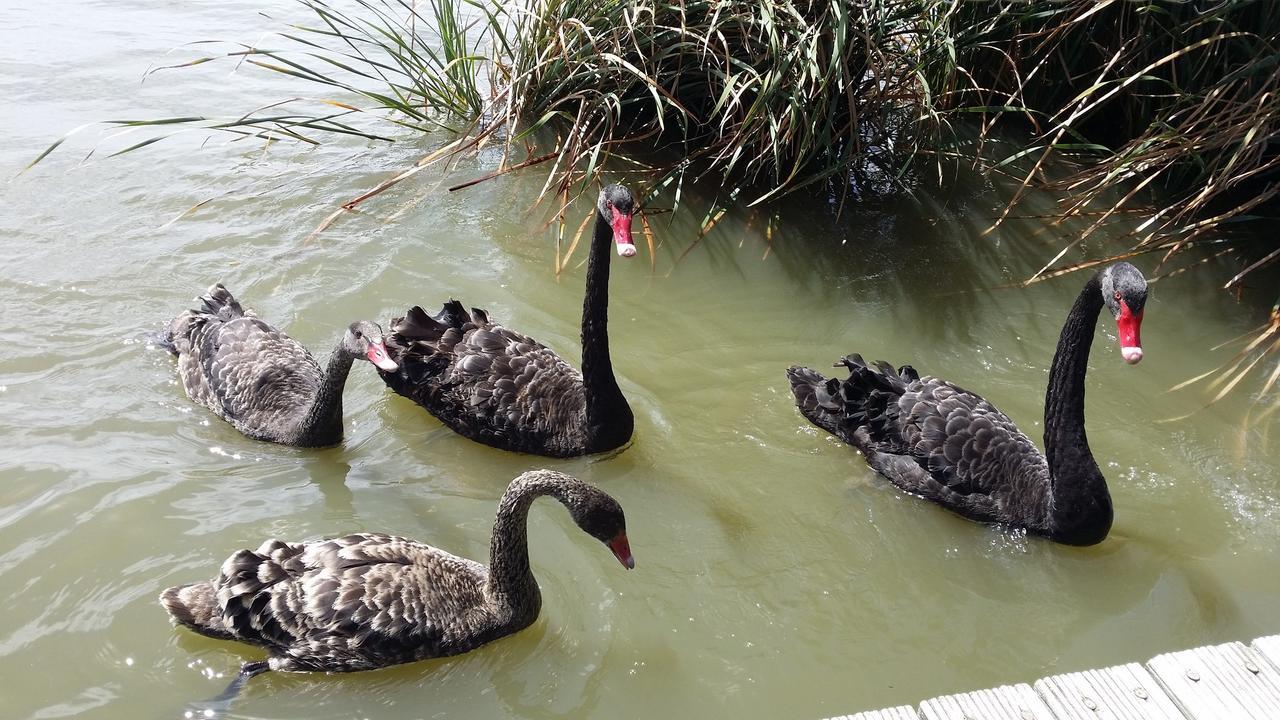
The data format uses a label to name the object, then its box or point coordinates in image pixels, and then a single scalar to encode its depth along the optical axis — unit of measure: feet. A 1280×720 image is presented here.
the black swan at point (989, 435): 12.48
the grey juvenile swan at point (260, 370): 13.48
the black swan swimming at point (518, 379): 13.87
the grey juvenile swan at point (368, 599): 10.58
